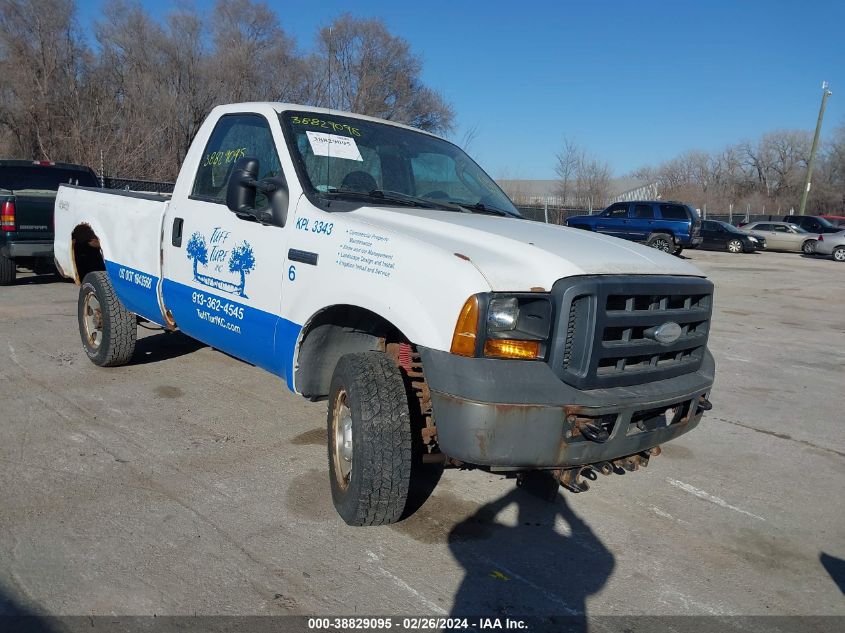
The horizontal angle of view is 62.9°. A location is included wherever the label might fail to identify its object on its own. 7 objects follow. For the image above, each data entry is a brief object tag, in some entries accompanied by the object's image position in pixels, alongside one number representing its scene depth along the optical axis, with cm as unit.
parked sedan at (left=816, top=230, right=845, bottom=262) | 2719
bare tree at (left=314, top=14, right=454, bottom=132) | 3209
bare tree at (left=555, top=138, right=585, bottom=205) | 4016
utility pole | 3847
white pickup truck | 287
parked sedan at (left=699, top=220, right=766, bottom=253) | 2886
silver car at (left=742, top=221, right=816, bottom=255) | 2989
